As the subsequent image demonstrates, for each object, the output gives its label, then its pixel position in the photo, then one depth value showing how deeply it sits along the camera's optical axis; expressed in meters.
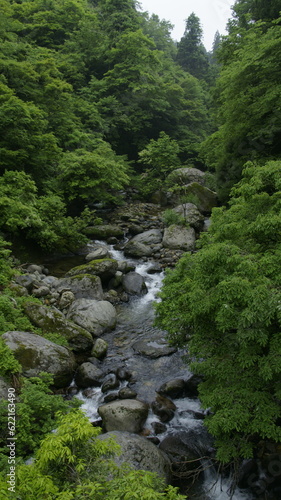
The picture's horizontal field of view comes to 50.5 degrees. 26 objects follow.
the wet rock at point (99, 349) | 8.19
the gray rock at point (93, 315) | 9.02
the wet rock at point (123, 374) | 7.60
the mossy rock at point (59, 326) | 8.06
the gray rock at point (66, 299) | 9.68
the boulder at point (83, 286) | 10.39
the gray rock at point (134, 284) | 11.59
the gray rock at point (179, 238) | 14.85
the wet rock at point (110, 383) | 7.14
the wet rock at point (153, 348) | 8.47
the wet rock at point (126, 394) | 6.89
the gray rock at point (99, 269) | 11.40
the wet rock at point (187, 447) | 5.34
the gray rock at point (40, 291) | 9.46
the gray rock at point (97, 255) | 12.87
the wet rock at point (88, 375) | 7.25
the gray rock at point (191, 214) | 16.27
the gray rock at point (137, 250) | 14.27
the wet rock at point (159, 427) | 6.11
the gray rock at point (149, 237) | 15.44
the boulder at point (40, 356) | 6.40
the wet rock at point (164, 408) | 6.41
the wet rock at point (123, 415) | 5.97
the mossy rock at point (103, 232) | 15.78
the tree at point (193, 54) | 36.44
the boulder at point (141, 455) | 4.87
